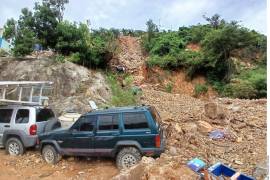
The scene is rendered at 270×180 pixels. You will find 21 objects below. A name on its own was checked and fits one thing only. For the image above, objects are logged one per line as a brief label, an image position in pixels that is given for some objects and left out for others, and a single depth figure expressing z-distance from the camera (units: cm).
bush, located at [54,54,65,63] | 951
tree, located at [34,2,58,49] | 1009
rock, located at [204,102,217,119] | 720
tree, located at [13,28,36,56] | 970
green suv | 436
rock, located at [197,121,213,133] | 640
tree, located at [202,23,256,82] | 1343
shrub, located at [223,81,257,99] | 1245
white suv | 530
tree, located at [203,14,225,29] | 1657
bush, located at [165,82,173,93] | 1339
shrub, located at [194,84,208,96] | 1365
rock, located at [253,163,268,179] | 388
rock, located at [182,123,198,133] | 605
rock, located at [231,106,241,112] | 878
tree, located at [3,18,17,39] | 999
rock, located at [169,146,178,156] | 465
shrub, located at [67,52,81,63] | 1013
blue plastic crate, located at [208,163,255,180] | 340
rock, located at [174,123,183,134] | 571
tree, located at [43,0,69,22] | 1039
